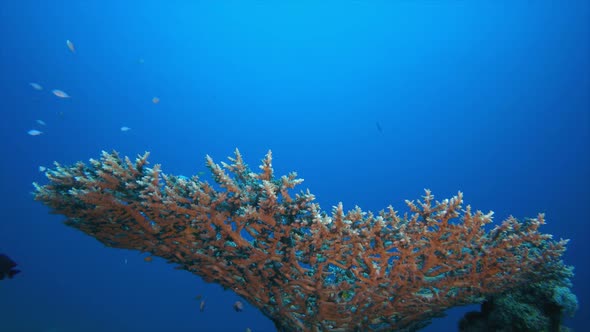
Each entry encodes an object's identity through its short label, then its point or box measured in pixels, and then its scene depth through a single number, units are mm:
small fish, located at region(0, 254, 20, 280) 4066
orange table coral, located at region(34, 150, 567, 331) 3041
